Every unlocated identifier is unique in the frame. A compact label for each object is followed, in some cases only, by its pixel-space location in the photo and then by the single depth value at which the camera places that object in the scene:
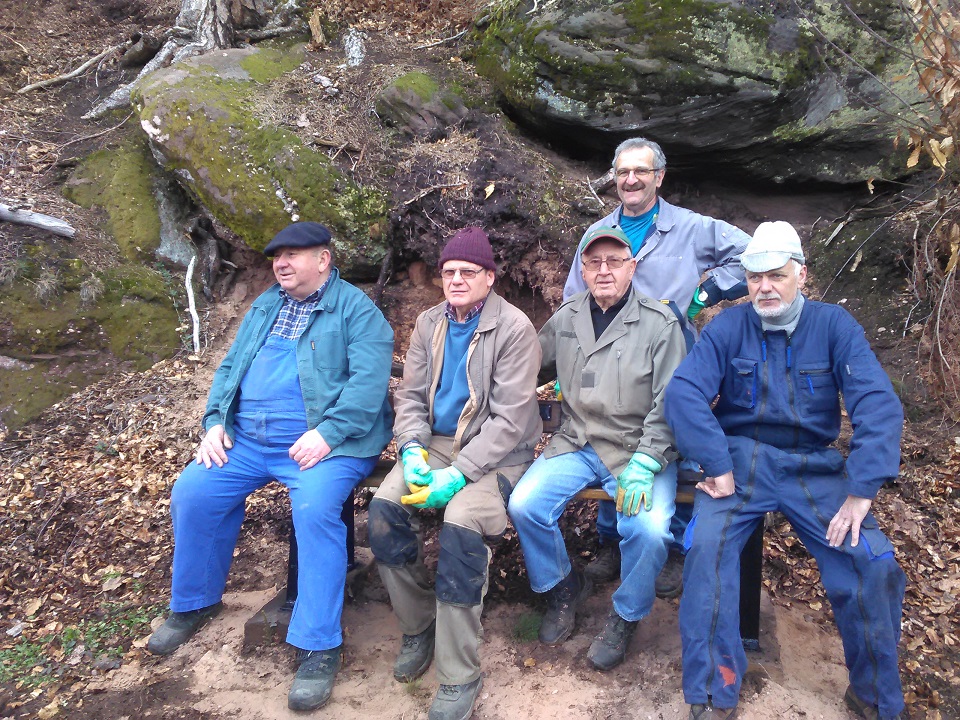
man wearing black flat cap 3.51
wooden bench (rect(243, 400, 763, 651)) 3.28
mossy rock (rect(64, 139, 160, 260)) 6.60
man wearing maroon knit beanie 3.08
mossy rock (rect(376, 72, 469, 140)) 6.68
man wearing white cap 2.72
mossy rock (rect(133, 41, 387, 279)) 6.10
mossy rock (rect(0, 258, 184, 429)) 5.55
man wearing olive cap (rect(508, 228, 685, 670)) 3.11
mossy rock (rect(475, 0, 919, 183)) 5.71
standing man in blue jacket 3.76
